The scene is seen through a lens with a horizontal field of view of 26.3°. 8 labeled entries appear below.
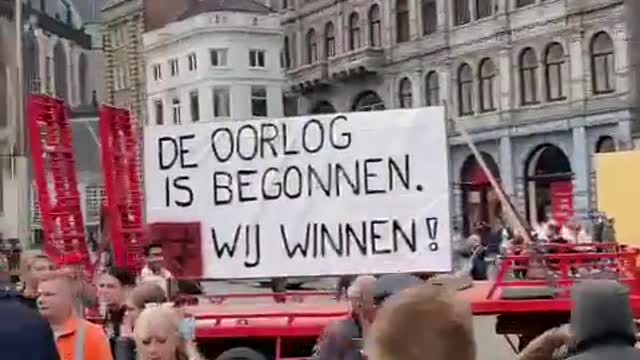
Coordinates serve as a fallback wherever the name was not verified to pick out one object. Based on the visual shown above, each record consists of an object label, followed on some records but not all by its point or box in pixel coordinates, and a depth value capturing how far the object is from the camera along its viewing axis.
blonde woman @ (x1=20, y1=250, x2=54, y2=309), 7.91
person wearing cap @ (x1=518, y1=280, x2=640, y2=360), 4.37
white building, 67.06
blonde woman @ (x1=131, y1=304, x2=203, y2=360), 5.79
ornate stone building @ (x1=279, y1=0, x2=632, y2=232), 44.91
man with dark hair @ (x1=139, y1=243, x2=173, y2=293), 12.73
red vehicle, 12.04
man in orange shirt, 6.51
